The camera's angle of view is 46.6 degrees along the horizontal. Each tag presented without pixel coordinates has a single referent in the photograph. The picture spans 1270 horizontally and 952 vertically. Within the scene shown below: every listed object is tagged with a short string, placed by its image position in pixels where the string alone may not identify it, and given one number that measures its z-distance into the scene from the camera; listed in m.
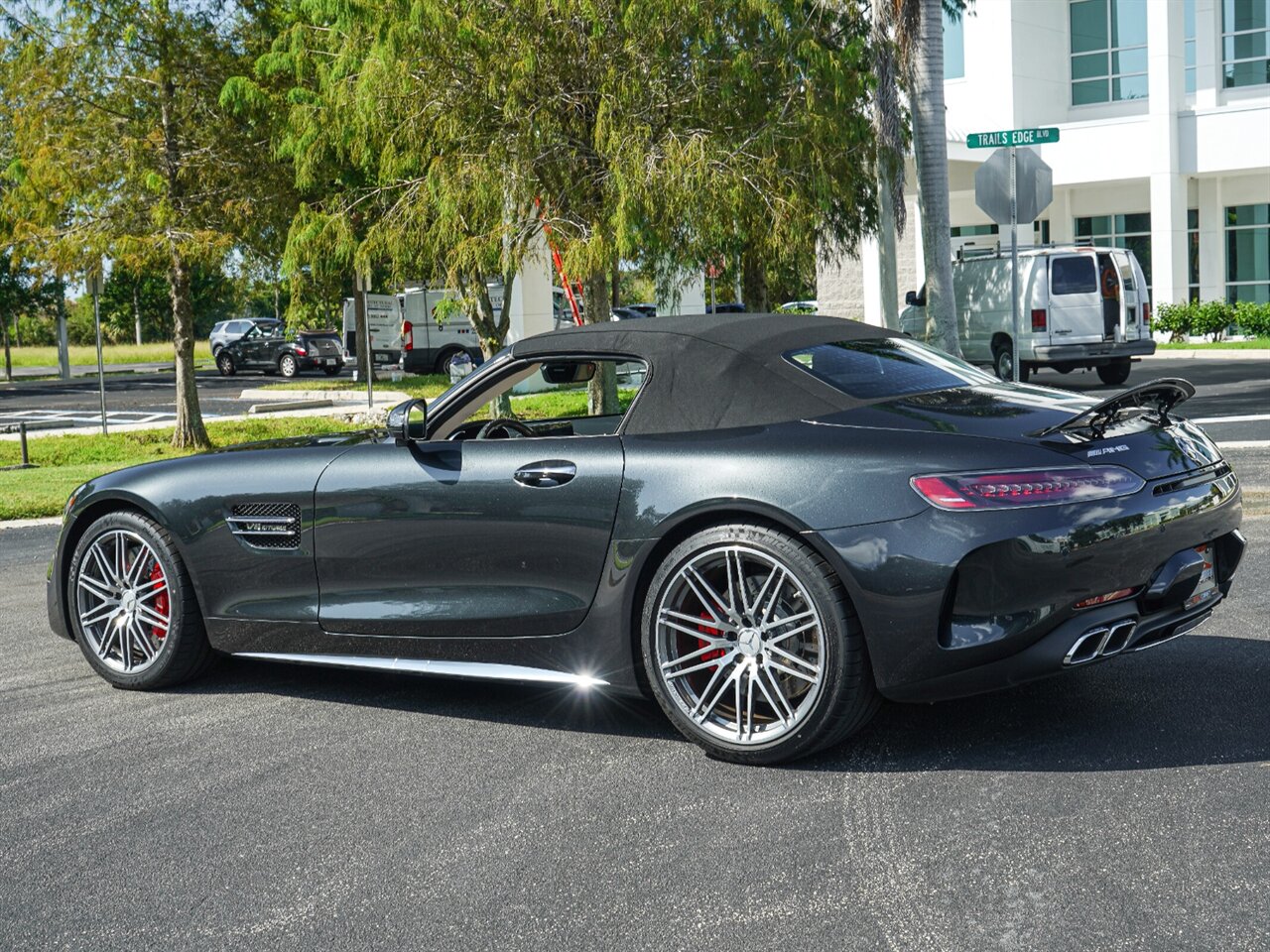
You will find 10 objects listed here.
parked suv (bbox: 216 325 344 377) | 42.69
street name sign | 14.97
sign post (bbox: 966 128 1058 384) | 14.95
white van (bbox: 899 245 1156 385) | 22.91
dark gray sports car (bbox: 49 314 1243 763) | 4.29
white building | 35.66
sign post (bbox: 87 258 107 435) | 19.39
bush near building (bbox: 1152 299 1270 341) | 33.81
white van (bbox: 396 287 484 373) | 33.54
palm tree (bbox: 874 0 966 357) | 18.47
